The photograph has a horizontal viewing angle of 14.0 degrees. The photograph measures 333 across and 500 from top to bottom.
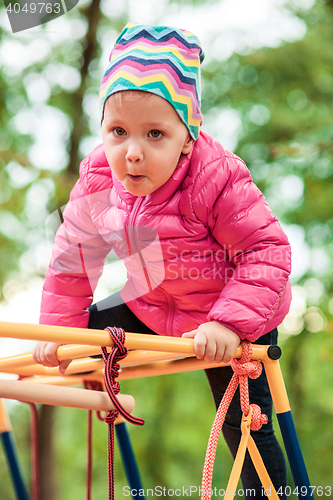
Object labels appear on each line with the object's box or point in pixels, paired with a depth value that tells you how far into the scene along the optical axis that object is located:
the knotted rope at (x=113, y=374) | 1.67
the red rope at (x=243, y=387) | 1.74
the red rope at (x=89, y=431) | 2.06
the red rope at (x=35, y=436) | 2.06
